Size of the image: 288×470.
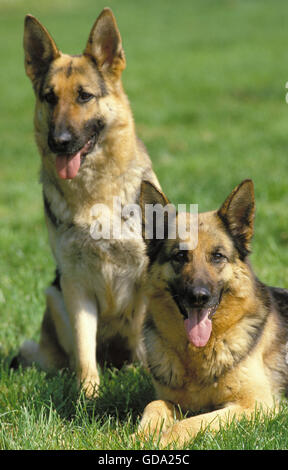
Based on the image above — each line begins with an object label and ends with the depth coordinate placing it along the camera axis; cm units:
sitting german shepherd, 450
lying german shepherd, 375
